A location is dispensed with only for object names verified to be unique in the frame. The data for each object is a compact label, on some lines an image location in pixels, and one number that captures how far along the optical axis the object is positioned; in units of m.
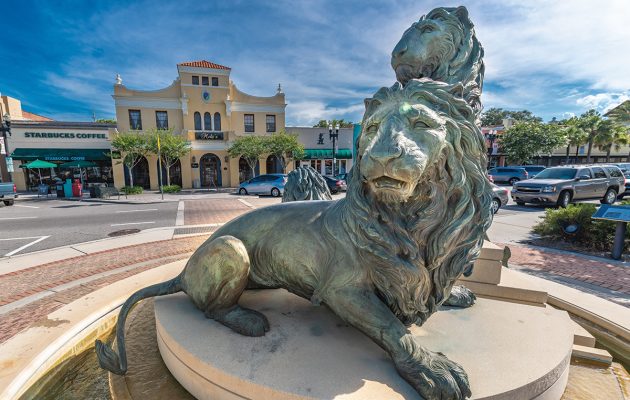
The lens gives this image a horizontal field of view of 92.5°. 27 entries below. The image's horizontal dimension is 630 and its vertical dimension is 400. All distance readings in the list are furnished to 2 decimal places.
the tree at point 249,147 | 24.30
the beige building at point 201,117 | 24.81
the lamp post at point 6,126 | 17.91
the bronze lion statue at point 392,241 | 1.35
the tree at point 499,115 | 63.97
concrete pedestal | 1.54
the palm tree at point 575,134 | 36.50
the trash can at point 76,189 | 19.39
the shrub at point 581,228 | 6.32
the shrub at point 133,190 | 20.90
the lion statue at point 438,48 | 2.32
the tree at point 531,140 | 33.12
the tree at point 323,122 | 46.03
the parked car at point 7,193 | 14.95
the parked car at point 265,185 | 19.08
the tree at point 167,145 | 21.72
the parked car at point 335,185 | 18.83
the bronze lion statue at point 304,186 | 3.31
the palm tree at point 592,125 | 35.77
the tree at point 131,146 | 20.95
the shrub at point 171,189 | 22.70
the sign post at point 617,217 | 5.39
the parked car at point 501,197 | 10.61
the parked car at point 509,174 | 26.22
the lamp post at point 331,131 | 23.49
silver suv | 12.45
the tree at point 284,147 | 24.52
